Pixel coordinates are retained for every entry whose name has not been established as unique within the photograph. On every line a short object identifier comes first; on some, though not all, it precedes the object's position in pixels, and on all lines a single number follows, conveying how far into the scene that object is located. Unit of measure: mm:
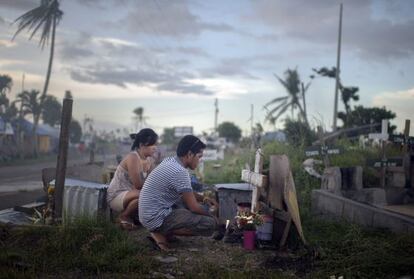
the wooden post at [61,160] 6457
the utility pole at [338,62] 26094
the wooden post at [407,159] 9781
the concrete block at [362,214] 6578
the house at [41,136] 37547
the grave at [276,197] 6000
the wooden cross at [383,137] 9578
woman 6859
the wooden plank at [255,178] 6422
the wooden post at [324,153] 9656
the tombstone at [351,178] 9188
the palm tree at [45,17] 26828
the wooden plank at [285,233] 5991
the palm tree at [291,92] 34469
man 5812
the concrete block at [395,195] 9594
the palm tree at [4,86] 35312
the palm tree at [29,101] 42750
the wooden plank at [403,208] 8016
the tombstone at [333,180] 8844
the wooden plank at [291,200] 5832
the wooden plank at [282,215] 6035
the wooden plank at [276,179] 6185
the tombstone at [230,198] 7367
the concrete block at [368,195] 9070
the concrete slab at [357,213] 5949
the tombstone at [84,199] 6887
